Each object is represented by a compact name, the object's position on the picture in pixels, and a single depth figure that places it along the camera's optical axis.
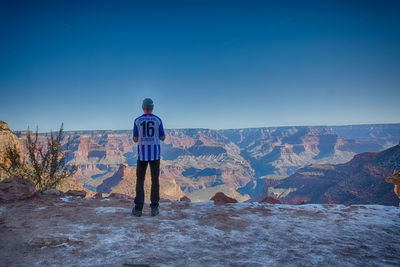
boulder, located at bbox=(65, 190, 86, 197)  5.59
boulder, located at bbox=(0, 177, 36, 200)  4.39
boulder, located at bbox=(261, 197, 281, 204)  6.30
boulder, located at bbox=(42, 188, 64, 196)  5.12
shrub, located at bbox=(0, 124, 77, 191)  6.84
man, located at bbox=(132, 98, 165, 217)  3.74
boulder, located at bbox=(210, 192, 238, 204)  5.69
